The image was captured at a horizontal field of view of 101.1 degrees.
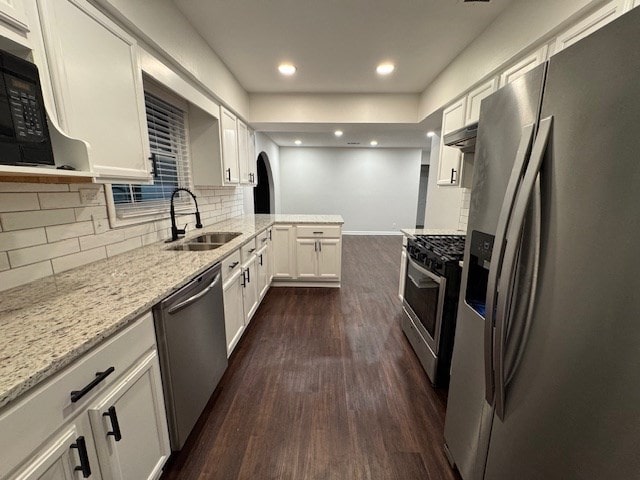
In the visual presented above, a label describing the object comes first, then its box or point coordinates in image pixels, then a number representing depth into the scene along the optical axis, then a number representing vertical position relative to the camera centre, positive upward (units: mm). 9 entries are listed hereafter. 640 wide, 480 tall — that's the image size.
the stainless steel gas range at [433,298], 1709 -757
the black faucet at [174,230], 2129 -333
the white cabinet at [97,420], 623 -664
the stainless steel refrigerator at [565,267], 552 -189
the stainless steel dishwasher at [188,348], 1169 -797
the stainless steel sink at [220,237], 2508 -440
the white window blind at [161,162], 1882 +253
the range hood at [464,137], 1507 +354
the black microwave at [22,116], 791 +229
